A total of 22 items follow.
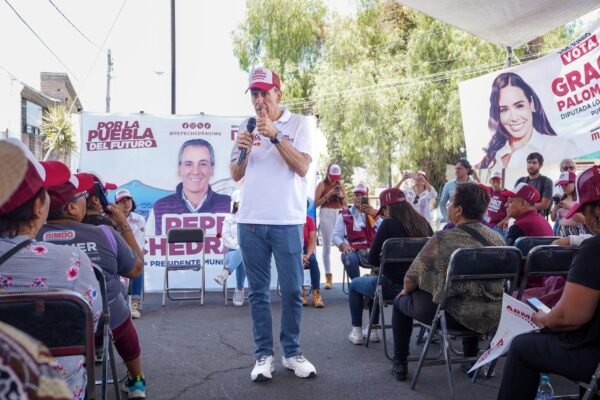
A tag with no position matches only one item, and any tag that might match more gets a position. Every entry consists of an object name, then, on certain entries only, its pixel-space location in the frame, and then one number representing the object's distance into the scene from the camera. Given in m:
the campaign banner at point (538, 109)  6.84
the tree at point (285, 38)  24.39
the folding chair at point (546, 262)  3.53
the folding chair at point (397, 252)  4.41
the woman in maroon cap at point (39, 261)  2.01
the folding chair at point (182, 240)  7.36
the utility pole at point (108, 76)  34.16
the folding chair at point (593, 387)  2.37
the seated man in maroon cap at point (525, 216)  4.80
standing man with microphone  3.77
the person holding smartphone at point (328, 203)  7.99
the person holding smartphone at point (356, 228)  6.61
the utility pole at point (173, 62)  12.85
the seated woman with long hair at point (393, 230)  4.61
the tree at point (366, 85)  20.80
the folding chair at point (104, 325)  2.64
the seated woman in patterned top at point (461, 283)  3.55
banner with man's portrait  7.71
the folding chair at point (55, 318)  1.88
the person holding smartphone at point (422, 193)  8.73
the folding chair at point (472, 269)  3.41
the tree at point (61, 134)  26.86
